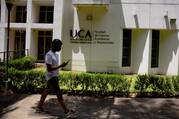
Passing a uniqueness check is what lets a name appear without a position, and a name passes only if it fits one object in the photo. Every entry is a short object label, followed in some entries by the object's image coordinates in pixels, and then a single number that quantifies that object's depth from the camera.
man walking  5.65
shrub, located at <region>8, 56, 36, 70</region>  12.76
